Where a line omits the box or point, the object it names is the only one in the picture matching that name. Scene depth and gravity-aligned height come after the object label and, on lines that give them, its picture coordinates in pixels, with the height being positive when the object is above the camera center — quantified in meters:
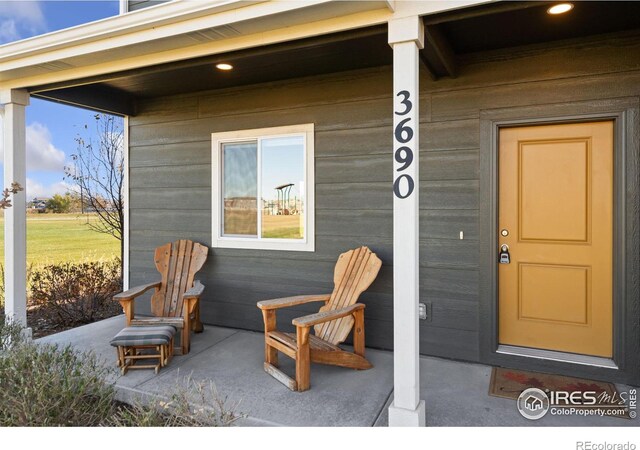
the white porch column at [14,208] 3.51 +0.13
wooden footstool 2.97 -0.88
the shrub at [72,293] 4.73 -0.85
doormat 2.59 -1.11
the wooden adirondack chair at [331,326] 2.71 -0.76
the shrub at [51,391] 2.16 -0.94
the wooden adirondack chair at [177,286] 3.40 -0.58
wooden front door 2.91 -0.10
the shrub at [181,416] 1.99 -0.98
